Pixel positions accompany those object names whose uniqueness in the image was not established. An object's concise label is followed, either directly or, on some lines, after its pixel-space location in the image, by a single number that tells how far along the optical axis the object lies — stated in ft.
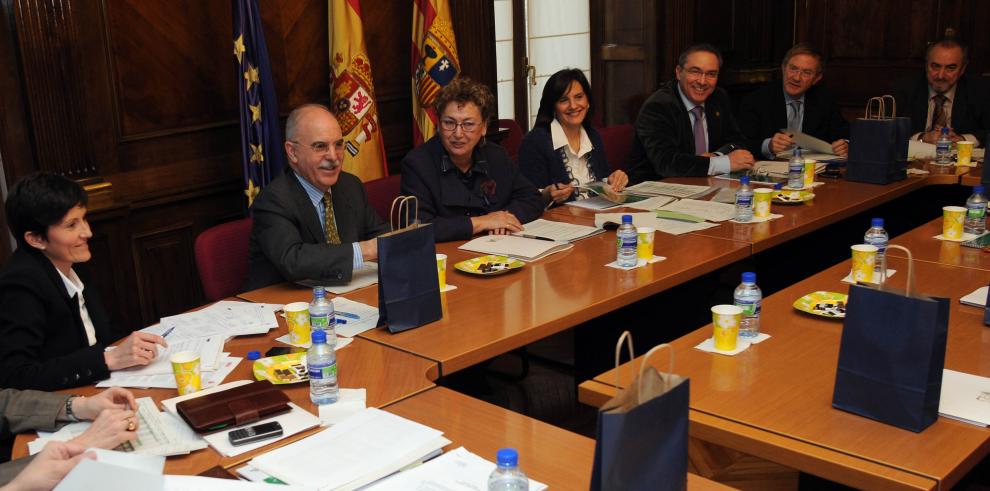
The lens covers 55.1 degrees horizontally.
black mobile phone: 6.14
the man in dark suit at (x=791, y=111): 16.94
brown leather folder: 6.30
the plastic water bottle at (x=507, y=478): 4.85
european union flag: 13.39
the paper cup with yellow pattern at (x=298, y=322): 7.94
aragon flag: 15.98
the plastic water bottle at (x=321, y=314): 7.91
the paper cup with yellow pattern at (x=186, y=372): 6.92
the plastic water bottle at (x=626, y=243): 9.82
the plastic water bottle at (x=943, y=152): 14.88
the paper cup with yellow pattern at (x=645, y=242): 10.05
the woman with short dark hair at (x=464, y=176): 11.55
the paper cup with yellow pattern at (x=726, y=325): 7.45
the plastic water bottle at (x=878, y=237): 9.50
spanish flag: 14.84
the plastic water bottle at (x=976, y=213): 10.78
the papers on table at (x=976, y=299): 8.42
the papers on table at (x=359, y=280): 9.57
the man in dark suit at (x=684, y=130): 14.66
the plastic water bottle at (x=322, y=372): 6.69
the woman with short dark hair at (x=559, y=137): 13.71
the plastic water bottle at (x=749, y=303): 7.74
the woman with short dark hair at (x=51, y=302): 7.25
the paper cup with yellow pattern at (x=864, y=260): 9.01
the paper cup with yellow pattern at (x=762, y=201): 11.62
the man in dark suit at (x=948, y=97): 16.67
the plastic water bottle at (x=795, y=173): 13.09
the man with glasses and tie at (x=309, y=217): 9.55
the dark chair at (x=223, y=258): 9.93
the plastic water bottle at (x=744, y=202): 11.56
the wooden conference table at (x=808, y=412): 5.71
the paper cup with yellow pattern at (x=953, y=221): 10.61
